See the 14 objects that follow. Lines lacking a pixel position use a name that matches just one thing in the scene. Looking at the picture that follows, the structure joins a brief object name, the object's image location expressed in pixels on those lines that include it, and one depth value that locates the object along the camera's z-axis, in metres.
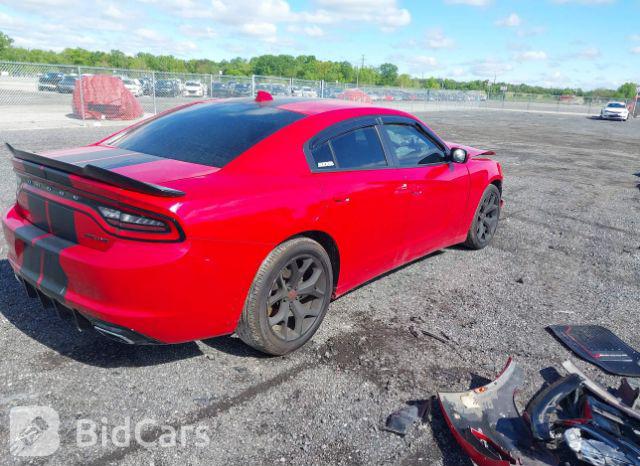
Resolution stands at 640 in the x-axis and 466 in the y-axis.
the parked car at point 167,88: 21.72
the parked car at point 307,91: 29.44
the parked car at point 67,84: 18.19
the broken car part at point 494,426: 2.30
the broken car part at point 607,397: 2.51
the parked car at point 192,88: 23.64
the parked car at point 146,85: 20.69
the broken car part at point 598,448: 2.20
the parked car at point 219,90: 23.98
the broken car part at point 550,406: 2.41
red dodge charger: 2.50
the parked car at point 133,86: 19.20
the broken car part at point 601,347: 3.24
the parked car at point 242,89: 24.89
